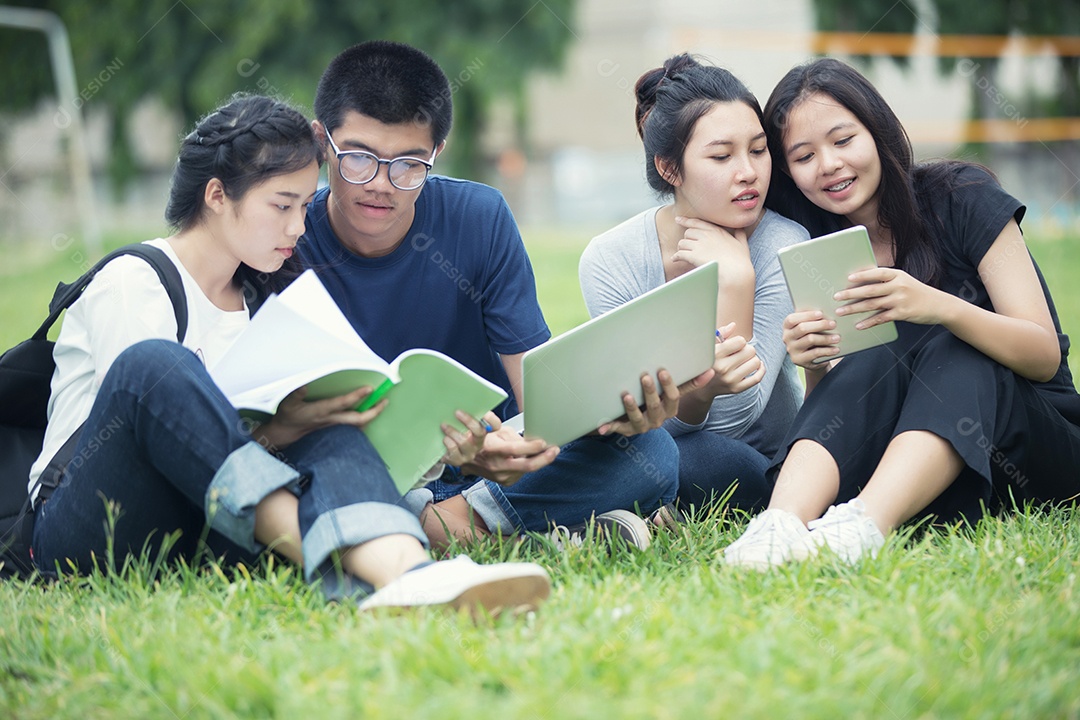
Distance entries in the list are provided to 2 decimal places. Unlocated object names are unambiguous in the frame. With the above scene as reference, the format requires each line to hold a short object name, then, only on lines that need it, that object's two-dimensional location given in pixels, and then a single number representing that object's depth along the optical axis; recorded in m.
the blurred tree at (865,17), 14.82
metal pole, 12.38
